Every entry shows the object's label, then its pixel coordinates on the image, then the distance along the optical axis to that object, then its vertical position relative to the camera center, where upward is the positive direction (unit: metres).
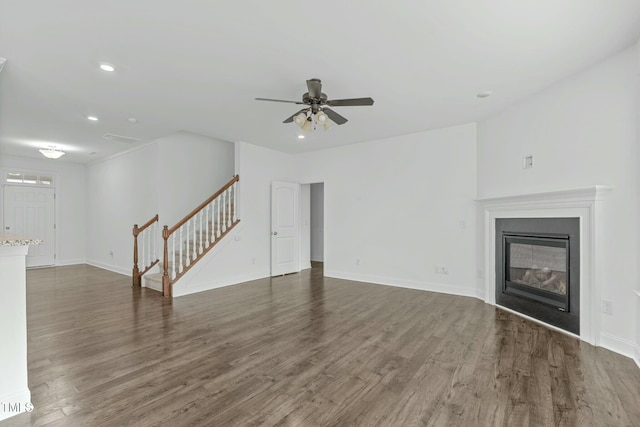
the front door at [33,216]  7.15 -0.12
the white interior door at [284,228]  6.41 -0.38
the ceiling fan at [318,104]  3.07 +1.11
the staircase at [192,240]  4.88 -0.54
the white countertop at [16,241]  1.89 -0.19
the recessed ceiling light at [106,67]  2.94 +1.43
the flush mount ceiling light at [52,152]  6.00 +1.20
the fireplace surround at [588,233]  2.97 -0.23
